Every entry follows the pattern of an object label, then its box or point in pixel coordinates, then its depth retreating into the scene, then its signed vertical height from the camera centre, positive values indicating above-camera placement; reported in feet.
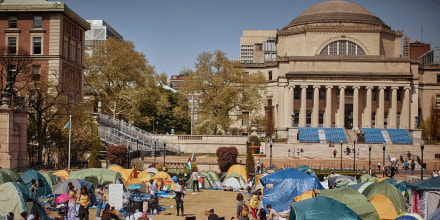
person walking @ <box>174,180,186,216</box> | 90.79 -10.84
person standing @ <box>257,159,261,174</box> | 166.81 -11.22
